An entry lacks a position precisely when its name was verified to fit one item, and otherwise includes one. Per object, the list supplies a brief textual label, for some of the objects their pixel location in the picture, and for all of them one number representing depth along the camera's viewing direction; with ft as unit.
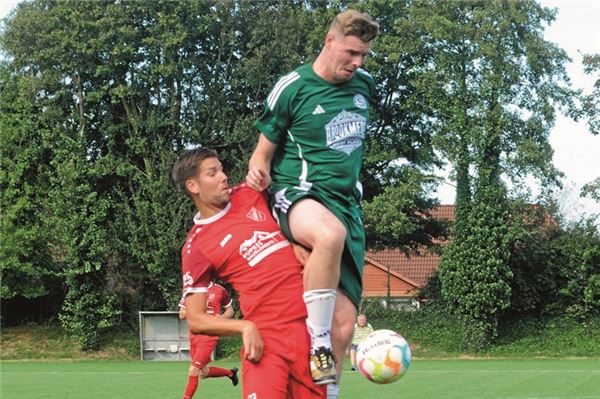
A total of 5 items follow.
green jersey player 26.78
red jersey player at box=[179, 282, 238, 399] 76.57
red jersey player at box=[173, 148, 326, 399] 27.15
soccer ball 28.60
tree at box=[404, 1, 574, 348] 195.93
